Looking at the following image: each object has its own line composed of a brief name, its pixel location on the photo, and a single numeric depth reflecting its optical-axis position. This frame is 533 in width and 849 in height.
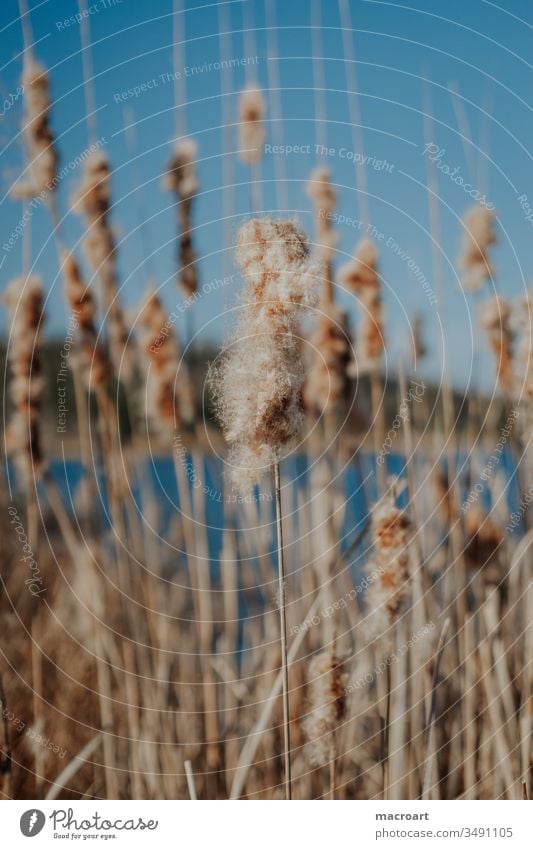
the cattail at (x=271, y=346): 1.08
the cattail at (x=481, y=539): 1.54
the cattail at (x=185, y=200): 1.38
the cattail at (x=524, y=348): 1.51
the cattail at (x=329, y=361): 1.48
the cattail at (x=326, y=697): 1.13
